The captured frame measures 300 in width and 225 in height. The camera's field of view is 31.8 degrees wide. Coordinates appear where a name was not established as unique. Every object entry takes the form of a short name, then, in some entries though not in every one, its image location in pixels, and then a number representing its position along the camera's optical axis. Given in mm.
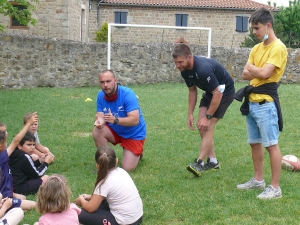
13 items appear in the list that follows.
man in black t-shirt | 6410
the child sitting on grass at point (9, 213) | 4621
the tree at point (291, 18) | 42809
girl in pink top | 4207
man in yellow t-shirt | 5422
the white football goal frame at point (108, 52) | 18300
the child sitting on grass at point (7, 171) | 5172
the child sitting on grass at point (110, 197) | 4738
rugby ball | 6992
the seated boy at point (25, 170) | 5883
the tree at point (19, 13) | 15633
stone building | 34312
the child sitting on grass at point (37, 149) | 6706
